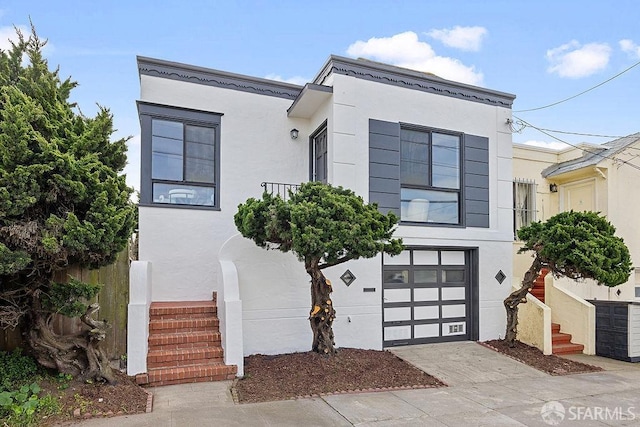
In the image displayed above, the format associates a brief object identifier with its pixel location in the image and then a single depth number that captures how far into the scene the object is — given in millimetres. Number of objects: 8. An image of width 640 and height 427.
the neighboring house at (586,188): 10539
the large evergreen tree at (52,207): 4395
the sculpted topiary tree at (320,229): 5383
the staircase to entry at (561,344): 8070
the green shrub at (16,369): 4855
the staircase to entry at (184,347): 5625
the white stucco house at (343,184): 7352
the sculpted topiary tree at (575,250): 7012
